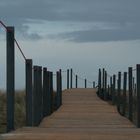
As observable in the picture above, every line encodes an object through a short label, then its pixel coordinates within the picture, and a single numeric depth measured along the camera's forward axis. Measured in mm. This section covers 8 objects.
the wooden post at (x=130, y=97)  15624
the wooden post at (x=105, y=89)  28131
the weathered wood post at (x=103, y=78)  31178
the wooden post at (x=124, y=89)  17684
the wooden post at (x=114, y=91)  23359
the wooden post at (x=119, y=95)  19694
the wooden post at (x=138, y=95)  13117
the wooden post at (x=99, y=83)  31141
